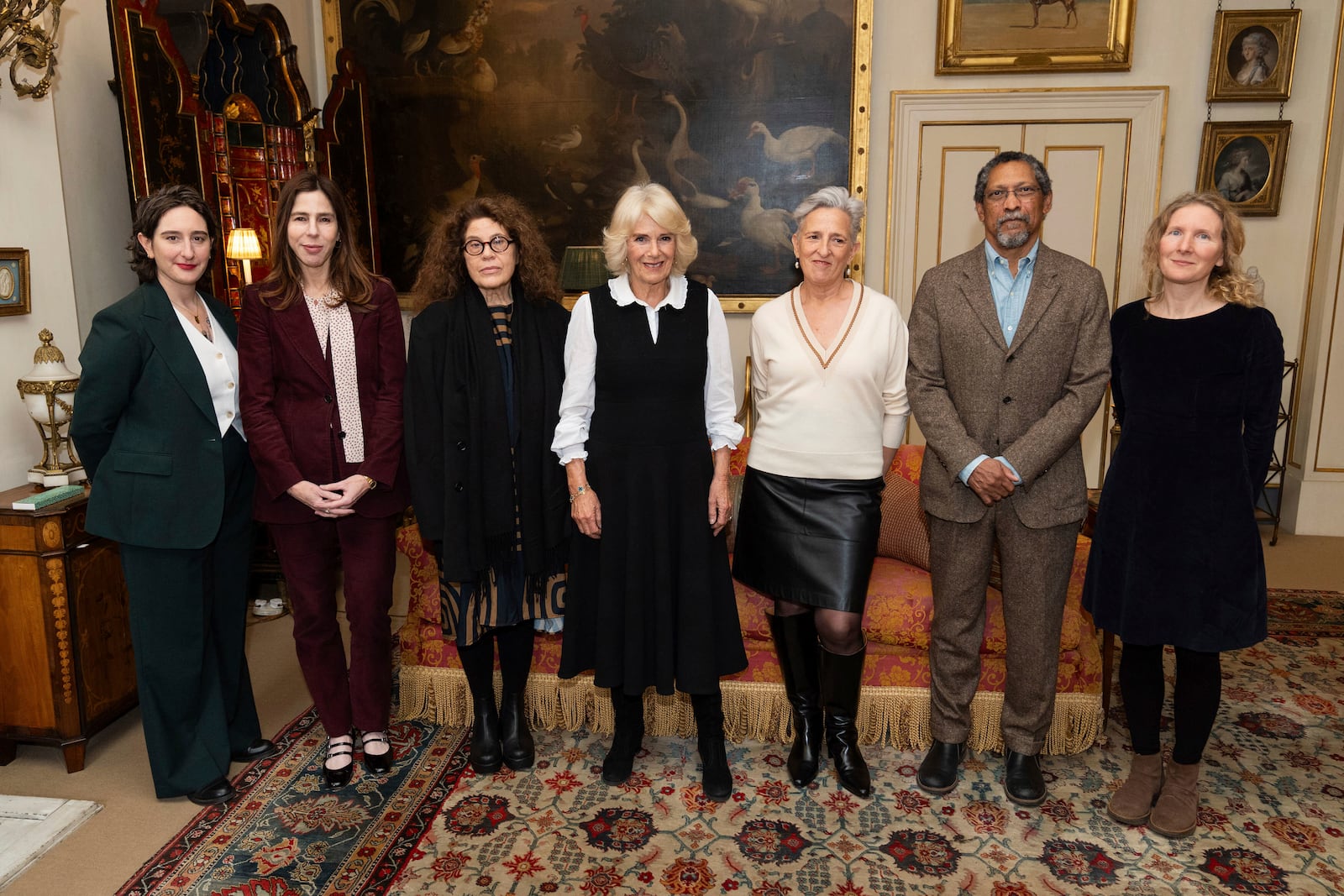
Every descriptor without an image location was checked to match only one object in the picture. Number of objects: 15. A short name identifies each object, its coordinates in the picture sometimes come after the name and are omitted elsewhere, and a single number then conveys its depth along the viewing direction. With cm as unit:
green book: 278
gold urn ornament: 294
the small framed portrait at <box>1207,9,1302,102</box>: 530
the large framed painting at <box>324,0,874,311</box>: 553
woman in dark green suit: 251
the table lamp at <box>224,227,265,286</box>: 421
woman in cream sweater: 246
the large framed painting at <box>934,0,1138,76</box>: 539
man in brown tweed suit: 240
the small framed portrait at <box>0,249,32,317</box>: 305
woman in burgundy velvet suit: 254
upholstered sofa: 291
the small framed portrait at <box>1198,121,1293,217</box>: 541
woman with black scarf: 250
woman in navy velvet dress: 228
